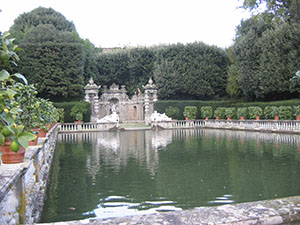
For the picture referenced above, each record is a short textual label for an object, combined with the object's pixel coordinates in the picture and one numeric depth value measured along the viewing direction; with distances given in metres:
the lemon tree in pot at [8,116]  1.75
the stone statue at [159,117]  27.18
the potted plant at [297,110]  18.96
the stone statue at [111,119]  26.88
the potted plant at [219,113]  27.55
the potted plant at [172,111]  29.97
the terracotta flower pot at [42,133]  9.54
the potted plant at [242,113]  24.30
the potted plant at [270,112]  21.20
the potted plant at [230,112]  26.11
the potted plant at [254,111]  22.89
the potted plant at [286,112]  20.06
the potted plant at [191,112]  29.24
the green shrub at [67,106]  28.42
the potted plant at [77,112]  27.32
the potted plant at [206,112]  28.84
